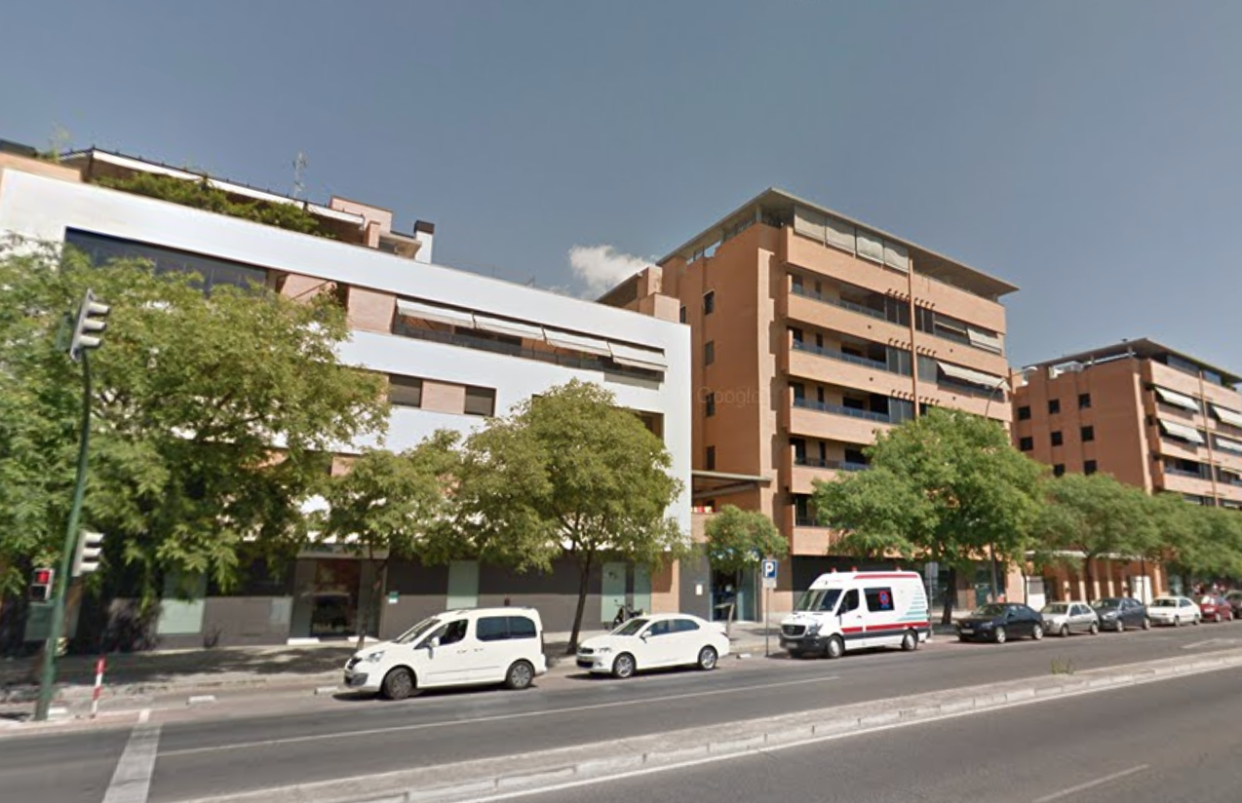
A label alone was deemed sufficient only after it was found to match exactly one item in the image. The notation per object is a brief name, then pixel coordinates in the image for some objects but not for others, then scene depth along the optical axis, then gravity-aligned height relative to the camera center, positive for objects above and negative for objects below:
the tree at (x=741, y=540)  28.89 +0.62
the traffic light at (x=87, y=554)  13.14 -0.38
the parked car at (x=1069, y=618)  30.14 -2.22
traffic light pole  12.69 -0.83
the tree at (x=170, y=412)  14.19 +2.80
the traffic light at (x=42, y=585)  13.23 -0.98
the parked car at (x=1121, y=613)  33.50 -2.14
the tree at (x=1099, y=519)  40.47 +2.79
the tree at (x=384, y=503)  18.73 +1.07
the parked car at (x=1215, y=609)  41.03 -2.15
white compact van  14.95 -2.40
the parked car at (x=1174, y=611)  37.59 -2.17
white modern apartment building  22.03 +8.03
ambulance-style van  22.31 -1.83
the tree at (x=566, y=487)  19.52 +1.73
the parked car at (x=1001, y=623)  27.22 -2.27
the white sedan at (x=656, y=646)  18.22 -2.46
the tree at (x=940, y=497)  29.47 +2.72
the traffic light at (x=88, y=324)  11.54 +3.37
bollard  12.86 -2.84
